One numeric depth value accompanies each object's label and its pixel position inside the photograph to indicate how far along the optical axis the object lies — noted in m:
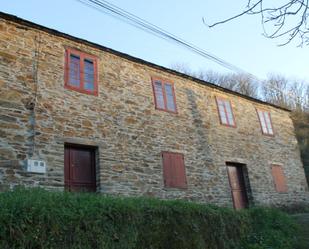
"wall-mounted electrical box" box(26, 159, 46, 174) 7.48
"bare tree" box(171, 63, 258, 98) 28.48
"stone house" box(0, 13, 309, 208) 7.93
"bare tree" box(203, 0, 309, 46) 3.90
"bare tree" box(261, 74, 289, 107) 26.65
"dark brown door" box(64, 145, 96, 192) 8.36
